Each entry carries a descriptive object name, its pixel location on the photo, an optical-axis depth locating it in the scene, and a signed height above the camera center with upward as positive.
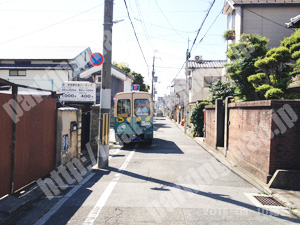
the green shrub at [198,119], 17.94 -0.53
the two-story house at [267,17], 15.80 +6.49
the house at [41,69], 21.66 +3.68
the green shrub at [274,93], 8.23 +0.73
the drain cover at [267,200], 5.11 -1.93
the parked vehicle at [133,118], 12.78 -0.39
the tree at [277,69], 8.41 +1.81
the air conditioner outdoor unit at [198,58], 29.98 +6.83
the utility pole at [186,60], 22.53 +4.97
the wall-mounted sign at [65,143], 7.55 -1.08
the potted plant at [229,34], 16.52 +5.48
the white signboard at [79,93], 11.15 +0.77
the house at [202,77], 27.81 +4.14
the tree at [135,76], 39.28 +6.48
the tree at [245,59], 11.00 +2.49
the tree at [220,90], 14.59 +1.46
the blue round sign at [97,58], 8.28 +1.80
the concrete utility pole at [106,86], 8.26 +0.83
